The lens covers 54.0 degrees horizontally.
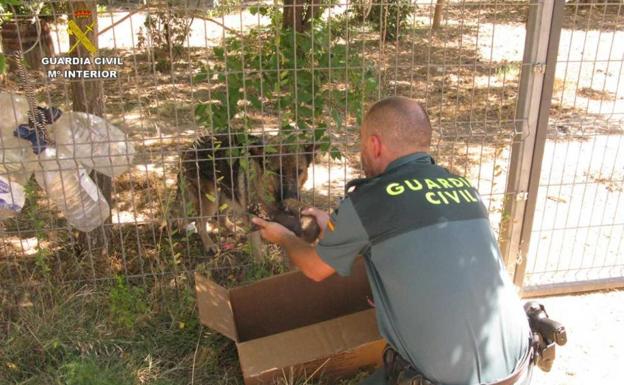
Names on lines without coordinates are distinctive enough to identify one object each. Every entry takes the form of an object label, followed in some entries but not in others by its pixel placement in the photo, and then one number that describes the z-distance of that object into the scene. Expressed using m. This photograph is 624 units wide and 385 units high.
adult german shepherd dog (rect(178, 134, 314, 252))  4.04
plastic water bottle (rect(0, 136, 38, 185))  3.70
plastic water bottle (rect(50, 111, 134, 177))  3.74
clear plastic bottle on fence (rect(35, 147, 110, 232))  3.74
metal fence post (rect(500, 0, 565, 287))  3.76
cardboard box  3.27
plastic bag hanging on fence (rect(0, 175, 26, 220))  3.67
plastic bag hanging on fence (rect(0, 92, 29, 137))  3.68
